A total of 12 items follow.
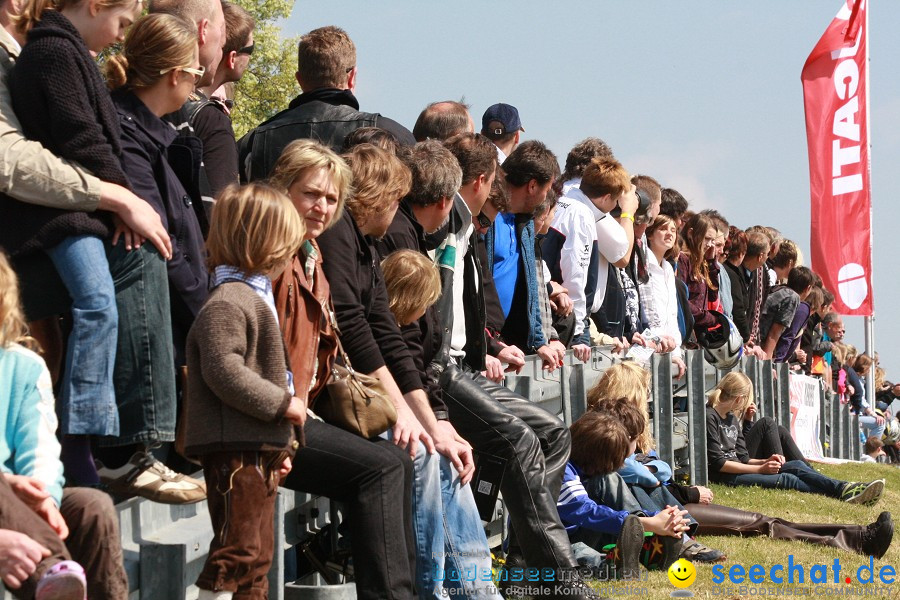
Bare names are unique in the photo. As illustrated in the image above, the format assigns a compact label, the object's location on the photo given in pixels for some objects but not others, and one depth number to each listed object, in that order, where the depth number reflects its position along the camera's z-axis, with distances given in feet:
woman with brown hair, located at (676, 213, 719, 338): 83.05
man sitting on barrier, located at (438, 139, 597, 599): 39.70
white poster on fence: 106.22
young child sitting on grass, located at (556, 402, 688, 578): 46.65
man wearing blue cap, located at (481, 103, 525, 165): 59.36
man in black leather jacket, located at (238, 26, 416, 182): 44.06
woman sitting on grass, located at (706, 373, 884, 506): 76.33
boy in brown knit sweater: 27.68
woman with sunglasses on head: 32.12
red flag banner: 133.69
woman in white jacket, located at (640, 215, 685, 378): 72.69
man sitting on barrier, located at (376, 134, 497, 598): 34.35
